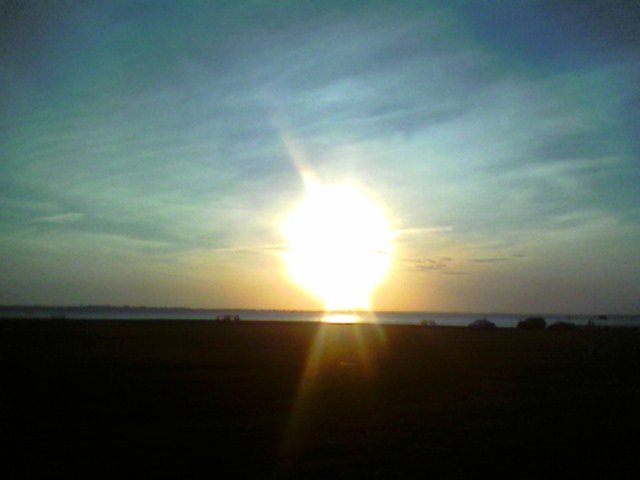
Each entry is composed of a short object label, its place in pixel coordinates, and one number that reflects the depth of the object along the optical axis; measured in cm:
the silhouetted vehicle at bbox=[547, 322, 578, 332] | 8506
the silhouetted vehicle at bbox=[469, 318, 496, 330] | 8400
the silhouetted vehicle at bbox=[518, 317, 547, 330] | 8694
